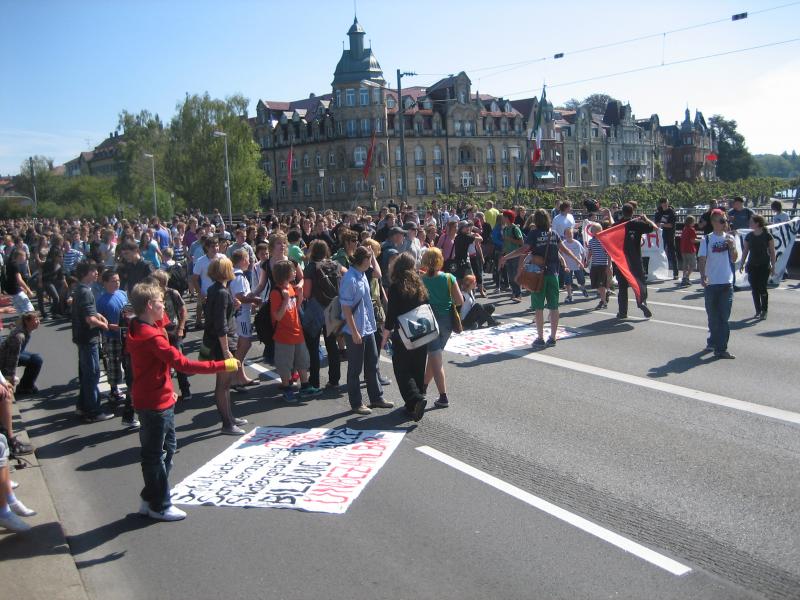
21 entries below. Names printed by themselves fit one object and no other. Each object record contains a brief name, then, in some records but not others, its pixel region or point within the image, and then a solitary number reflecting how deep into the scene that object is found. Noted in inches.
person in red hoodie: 213.2
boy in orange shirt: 330.3
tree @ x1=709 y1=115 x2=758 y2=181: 5477.4
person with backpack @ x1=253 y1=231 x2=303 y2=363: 374.6
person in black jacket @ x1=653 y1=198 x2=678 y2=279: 721.0
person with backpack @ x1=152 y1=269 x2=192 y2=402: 328.1
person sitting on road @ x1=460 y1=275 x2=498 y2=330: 400.8
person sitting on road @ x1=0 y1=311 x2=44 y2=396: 329.1
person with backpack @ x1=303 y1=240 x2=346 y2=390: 354.9
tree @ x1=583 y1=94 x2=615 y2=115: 5210.6
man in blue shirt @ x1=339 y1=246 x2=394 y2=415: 317.4
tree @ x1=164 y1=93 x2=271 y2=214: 2689.5
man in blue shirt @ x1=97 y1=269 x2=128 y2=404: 333.7
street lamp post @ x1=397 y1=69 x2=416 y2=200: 1177.9
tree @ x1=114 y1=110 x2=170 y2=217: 3189.0
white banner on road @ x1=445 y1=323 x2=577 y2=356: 442.6
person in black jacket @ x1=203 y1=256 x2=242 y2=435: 295.3
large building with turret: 3292.3
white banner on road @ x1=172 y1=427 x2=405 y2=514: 231.6
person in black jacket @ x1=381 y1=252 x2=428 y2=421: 299.4
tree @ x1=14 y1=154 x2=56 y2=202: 4306.1
